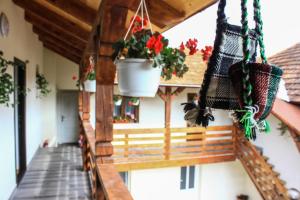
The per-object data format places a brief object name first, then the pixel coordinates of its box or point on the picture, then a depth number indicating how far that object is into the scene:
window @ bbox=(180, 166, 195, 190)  6.94
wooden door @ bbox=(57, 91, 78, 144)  7.50
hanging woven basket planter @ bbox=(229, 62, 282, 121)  0.58
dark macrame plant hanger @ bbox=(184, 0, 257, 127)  0.71
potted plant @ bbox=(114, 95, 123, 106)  4.42
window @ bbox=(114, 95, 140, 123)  7.01
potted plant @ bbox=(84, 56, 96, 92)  3.26
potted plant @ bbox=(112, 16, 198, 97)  1.25
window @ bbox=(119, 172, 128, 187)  6.54
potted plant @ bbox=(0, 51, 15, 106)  2.34
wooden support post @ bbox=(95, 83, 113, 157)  1.92
